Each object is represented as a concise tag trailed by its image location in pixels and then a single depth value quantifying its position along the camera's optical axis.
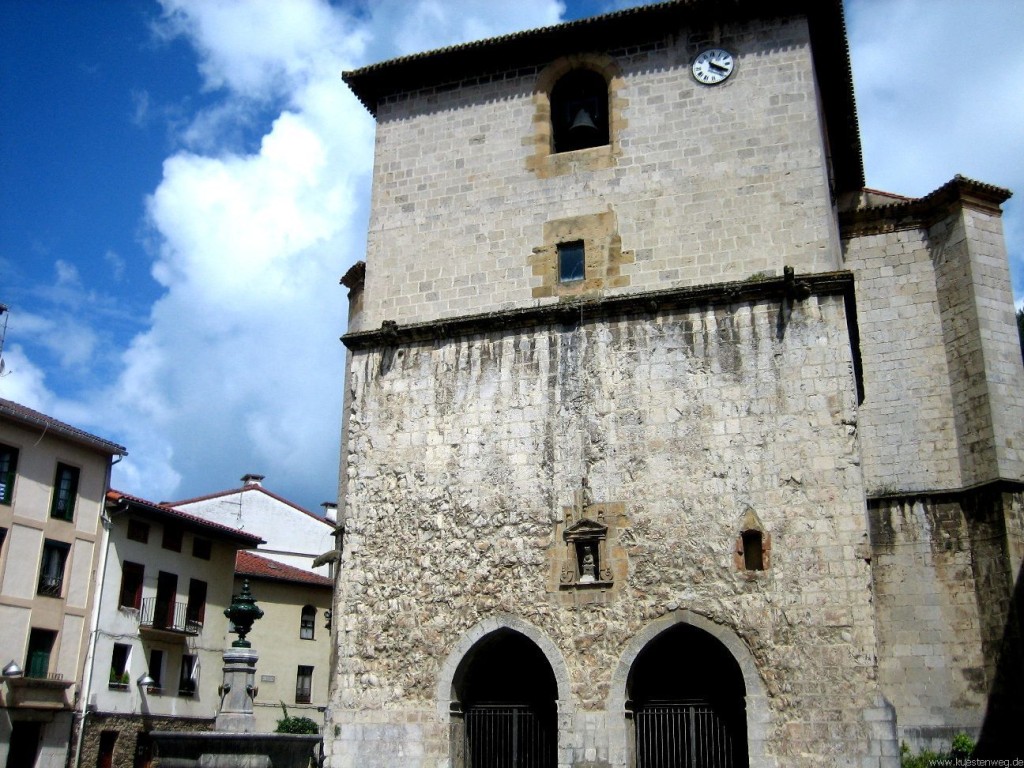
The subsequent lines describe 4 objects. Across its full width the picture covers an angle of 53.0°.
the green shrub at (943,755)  15.12
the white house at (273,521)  33.34
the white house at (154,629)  23.20
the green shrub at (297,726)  27.76
